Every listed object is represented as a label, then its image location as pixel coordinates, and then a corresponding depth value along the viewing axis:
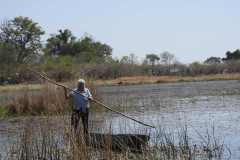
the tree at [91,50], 94.19
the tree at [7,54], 65.99
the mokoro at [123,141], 11.45
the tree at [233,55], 111.19
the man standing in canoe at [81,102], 15.37
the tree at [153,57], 142.38
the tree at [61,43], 102.00
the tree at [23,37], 85.11
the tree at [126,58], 105.57
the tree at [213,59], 138.75
